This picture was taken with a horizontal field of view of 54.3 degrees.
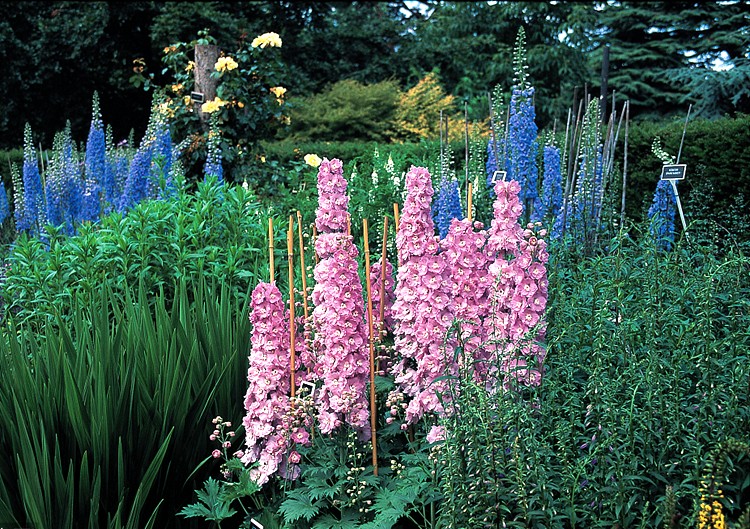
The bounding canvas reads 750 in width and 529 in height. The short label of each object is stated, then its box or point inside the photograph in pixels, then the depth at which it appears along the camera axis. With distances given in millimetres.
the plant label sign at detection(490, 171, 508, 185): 4617
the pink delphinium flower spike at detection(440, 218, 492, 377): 2822
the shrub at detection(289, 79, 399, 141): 16547
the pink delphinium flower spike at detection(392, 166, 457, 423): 2742
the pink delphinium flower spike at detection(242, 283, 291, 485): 2795
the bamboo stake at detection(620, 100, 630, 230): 5574
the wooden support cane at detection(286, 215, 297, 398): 2920
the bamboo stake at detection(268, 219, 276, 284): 3051
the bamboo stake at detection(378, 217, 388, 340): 3117
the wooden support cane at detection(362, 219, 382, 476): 2803
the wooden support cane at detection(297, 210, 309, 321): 3091
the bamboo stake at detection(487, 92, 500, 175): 5539
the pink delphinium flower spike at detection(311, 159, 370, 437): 2729
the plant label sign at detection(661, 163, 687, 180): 5062
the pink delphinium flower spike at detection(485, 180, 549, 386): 2674
